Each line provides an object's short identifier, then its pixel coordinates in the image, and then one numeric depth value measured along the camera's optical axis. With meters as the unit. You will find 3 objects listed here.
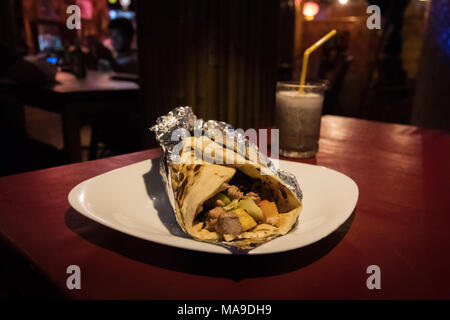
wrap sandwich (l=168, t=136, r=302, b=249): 0.58
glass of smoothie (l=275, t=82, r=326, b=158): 1.13
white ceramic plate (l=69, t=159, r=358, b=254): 0.53
